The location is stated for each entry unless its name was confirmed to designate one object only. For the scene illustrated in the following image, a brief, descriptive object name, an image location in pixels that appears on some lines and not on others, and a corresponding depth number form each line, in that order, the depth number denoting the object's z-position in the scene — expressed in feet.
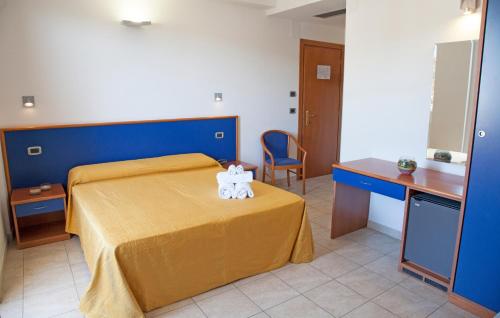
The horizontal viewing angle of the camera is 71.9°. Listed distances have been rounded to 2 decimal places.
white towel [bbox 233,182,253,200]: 9.06
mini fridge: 7.63
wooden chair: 14.71
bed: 6.68
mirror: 8.53
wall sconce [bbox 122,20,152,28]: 11.49
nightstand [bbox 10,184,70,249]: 9.57
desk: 8.06
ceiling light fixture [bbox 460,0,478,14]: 8.21
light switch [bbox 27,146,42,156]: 10.52
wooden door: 16.53
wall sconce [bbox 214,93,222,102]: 13.92
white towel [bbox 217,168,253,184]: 9.26
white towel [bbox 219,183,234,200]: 9.09
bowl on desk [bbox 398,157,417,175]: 8.77
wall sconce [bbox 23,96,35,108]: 10.34
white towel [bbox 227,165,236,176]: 9.45
